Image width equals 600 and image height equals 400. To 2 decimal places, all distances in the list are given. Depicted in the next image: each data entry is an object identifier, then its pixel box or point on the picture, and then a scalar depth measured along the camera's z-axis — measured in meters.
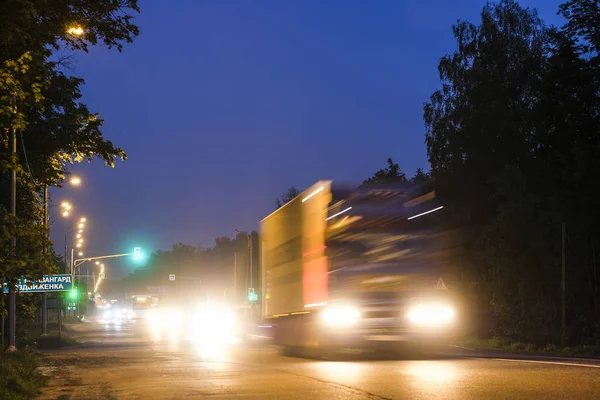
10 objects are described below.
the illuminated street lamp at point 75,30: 14.40
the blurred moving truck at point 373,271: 18.81
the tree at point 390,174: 74.75
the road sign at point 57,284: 35.29
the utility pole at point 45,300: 36.51
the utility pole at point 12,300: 24.72
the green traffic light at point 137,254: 52.81
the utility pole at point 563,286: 31.77
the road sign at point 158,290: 102.11
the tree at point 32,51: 11.90
